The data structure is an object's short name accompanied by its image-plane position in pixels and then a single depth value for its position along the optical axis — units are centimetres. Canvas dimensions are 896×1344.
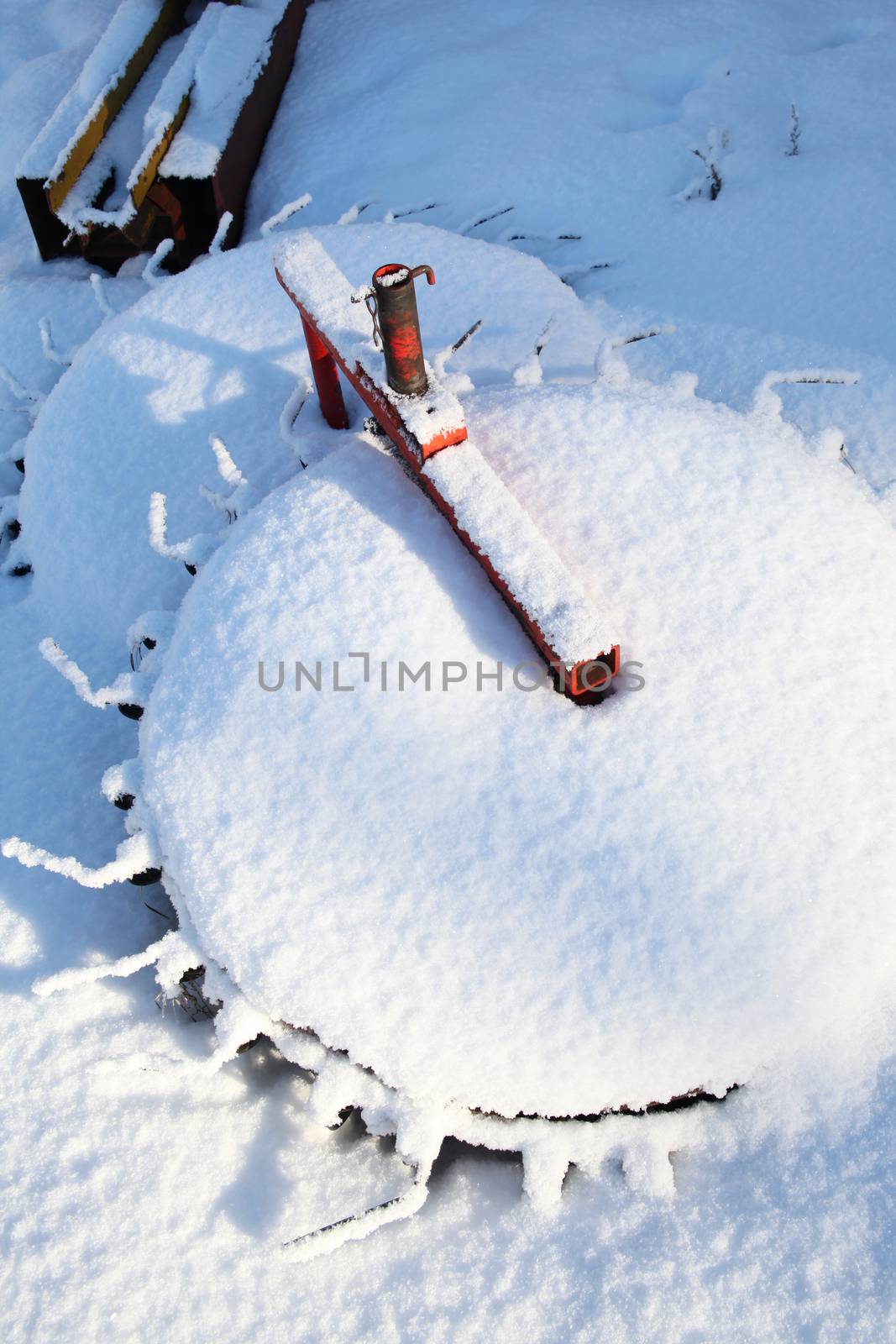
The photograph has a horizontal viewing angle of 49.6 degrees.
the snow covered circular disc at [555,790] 205
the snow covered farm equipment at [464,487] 211
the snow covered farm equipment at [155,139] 389
